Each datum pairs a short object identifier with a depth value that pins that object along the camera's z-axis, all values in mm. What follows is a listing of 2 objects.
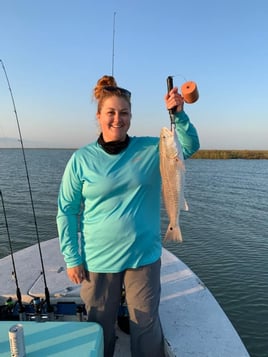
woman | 2340
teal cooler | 1819
